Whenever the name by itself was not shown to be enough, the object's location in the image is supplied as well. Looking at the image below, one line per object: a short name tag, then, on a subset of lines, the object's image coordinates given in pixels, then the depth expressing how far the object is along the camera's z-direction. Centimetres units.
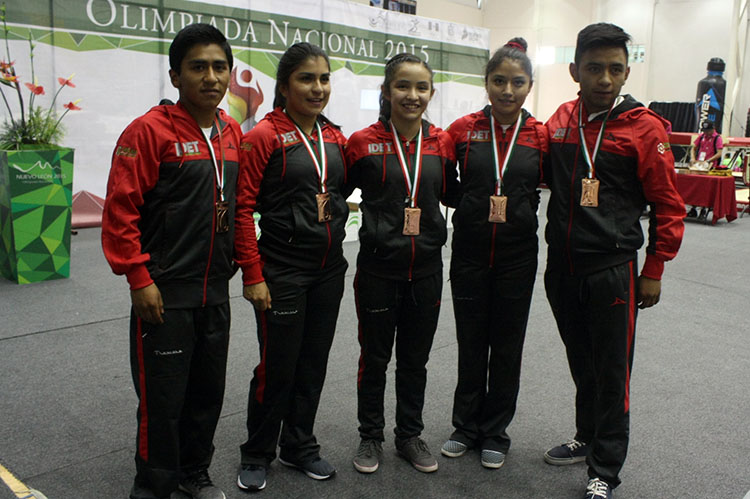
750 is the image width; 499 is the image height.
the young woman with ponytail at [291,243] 199
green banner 631
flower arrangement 460
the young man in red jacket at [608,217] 200
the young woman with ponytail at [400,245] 214
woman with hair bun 220
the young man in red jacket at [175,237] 170
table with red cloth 834
